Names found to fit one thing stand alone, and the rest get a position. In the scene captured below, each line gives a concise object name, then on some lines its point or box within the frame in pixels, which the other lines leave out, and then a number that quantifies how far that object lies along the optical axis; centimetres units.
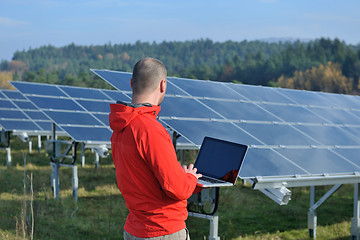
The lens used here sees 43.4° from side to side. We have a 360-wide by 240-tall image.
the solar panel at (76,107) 1367
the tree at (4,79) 8916
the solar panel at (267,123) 824
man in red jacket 339
